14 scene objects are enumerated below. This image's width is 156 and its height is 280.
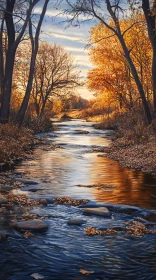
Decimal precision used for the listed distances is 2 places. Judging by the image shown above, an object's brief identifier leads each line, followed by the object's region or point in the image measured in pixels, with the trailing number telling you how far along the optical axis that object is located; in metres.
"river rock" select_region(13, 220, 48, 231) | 7.42
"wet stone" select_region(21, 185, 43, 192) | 10.97
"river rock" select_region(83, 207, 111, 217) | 8.57
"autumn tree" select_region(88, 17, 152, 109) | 30.98
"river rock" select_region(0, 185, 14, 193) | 10.85
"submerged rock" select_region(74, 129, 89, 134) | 36.48
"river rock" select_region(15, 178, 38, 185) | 12.04
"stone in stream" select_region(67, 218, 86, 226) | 7.89
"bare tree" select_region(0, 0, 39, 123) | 23.50
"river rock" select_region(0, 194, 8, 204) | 9.43
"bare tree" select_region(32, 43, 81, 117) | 46.72
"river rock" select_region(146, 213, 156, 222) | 8.25
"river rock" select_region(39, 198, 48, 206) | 9.46
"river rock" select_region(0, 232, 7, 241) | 6.90
